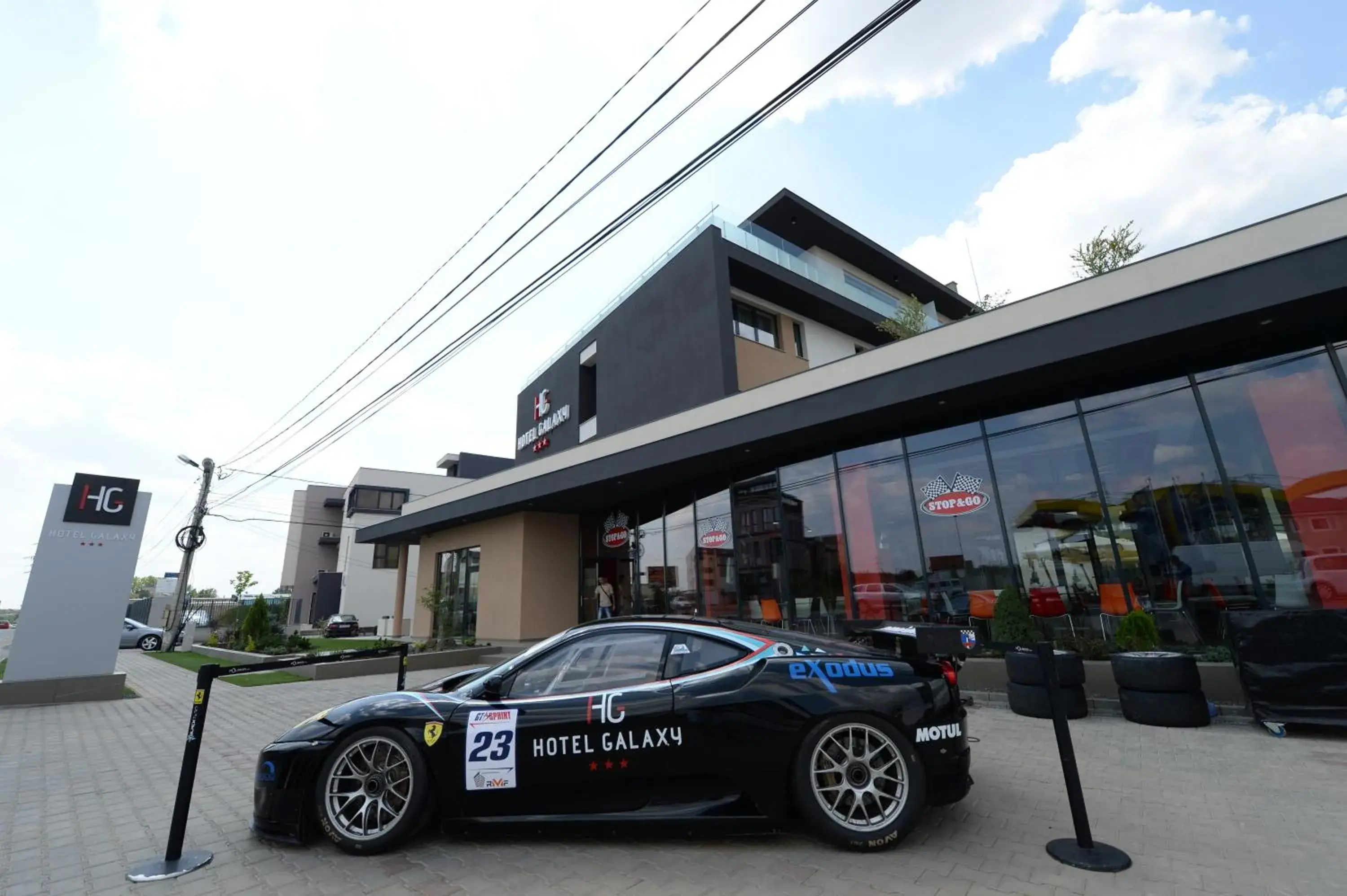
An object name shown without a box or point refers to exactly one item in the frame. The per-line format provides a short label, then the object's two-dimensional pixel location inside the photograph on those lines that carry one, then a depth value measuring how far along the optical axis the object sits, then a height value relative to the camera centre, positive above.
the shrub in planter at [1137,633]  6.70 -0.56
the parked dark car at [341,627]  32.00 -0.40
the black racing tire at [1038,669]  6.36 -0.89
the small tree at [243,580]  50.94 +3.75
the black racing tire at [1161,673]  5.82 -0.90
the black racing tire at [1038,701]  6.32 -1.23
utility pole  21.47 +2.85
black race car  3.24 -0.78
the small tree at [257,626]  16.58 -0.07
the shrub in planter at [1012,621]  7.65 -0.41
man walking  14.85 +0.19
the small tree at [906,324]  18.94 +8.79
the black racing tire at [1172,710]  5.75 -1.25
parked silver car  22.53 -0.30
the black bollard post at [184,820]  3.26 -1.11
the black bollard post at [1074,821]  2.94 -1.24
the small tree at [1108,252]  13.95 +7.88
